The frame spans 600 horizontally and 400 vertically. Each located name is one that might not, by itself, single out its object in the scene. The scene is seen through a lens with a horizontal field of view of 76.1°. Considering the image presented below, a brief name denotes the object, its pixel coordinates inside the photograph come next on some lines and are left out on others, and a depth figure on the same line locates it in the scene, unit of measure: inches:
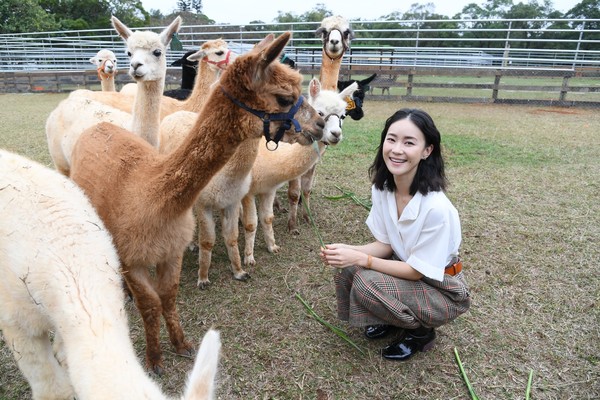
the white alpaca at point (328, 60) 161.3
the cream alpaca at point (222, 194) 109.8
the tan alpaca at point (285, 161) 132.3
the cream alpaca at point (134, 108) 125.8
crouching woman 81.2
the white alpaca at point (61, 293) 43.9
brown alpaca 76.3
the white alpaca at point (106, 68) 270.3
